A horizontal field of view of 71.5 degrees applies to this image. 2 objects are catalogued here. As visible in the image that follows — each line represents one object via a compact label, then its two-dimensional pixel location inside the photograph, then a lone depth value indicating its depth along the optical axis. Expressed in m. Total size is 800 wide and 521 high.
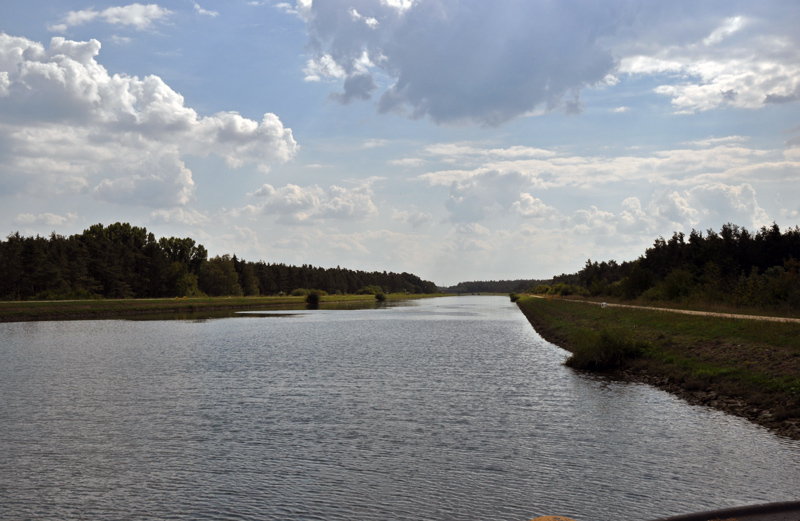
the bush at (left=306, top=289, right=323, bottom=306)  151.88
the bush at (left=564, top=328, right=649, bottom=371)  32.16
